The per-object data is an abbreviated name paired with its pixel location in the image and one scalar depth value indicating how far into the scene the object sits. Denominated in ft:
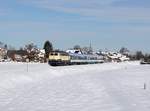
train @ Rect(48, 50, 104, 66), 276.92
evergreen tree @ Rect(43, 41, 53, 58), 581.86
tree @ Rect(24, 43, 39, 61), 529.12
